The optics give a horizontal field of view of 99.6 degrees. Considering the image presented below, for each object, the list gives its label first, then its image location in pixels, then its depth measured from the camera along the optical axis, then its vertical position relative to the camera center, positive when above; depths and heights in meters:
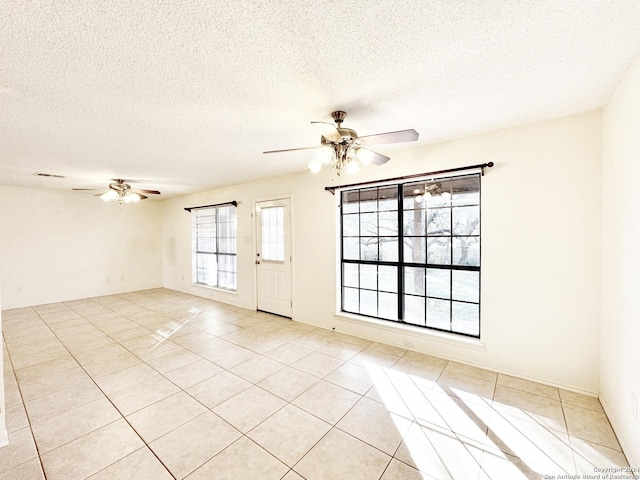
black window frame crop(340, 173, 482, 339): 3.02 -0.35
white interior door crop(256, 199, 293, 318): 4.63 -0.35
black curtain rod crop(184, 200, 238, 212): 5.45 +0.72
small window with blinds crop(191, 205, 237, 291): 5.92 -0.19
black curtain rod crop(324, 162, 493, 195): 2.77 +0.72
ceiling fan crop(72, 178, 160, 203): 4.59 +0.79
